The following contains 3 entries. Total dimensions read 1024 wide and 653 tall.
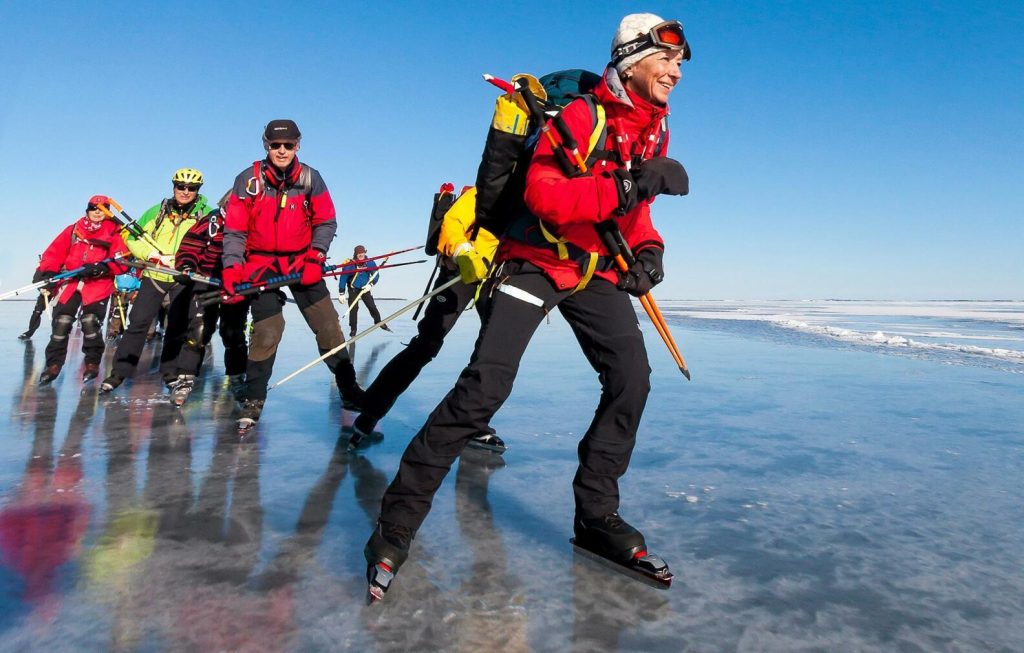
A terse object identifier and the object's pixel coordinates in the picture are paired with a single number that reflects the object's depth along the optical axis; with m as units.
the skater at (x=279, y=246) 5.07
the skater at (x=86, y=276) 7.55
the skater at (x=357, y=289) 15.38
